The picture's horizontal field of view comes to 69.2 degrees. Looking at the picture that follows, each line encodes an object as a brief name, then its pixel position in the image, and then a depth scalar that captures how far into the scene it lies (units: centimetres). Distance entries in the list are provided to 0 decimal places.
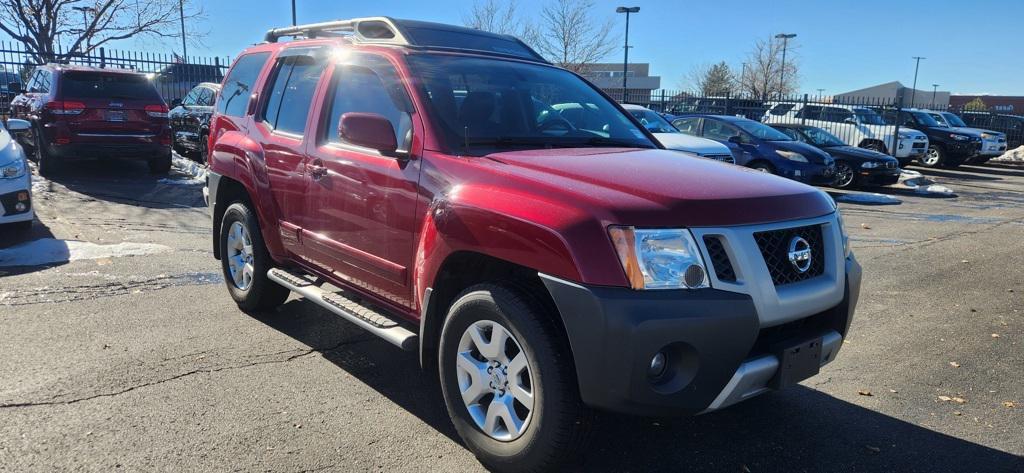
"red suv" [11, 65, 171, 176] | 1111
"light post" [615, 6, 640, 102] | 3561
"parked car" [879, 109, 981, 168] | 2106
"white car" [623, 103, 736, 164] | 1095
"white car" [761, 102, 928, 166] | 1981
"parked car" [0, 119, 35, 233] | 703
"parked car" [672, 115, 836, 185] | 1350
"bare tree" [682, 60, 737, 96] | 5872
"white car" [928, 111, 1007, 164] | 2161
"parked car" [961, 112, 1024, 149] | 2822
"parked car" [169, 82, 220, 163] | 1407
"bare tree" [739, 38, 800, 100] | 4934
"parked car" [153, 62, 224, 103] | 1928
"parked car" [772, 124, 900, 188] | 1466
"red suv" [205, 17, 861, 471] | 270
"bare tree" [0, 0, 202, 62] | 2323
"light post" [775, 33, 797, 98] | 4453
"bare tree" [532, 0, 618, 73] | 3238
